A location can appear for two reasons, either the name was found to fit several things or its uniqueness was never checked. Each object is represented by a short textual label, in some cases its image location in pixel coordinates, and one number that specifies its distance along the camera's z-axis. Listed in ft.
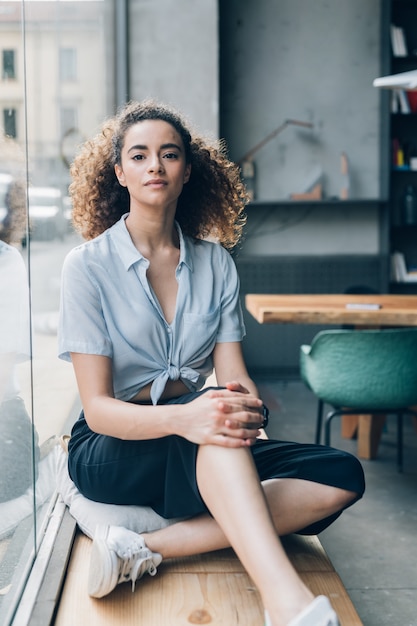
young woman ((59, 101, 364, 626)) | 5.18
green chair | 10.05
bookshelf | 17.13
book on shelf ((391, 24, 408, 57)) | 17.04
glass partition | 4.87
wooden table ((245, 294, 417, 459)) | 10.81
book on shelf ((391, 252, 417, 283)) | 17.65
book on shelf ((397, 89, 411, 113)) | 17.13
